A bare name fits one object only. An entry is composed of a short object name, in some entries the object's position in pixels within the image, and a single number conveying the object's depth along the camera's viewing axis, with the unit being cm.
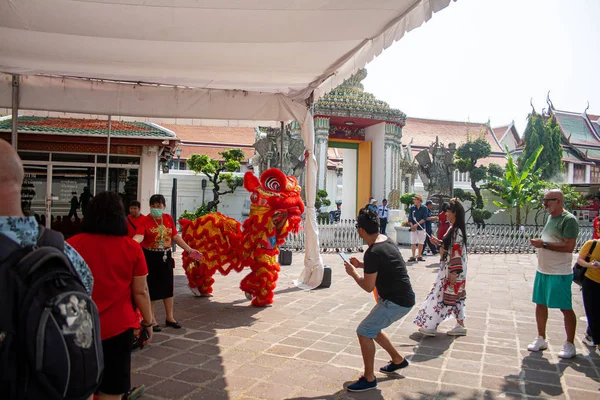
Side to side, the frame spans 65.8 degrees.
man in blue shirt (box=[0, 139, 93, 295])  142
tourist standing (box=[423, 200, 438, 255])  1283
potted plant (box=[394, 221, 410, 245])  1561
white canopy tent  394
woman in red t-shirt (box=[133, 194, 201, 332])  494
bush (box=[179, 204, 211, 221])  1637
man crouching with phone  363
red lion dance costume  638
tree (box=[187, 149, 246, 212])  1664
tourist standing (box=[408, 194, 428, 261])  1123
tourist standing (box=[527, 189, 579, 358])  440
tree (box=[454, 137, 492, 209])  1928
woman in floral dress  505
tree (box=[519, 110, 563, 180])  2784
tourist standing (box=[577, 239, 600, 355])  438
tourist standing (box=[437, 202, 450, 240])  1034
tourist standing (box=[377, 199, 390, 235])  1399
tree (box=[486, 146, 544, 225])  1892
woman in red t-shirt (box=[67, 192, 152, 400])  263
